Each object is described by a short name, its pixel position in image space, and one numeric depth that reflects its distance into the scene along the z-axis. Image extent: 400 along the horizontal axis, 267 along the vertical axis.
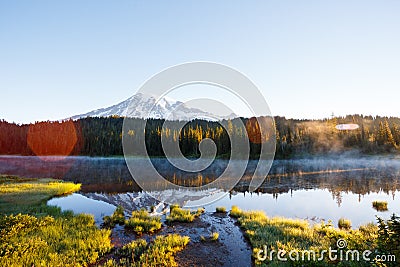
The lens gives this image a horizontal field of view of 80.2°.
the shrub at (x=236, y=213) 16.87
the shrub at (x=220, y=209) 18.32
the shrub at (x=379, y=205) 19.10
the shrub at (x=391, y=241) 6.64
